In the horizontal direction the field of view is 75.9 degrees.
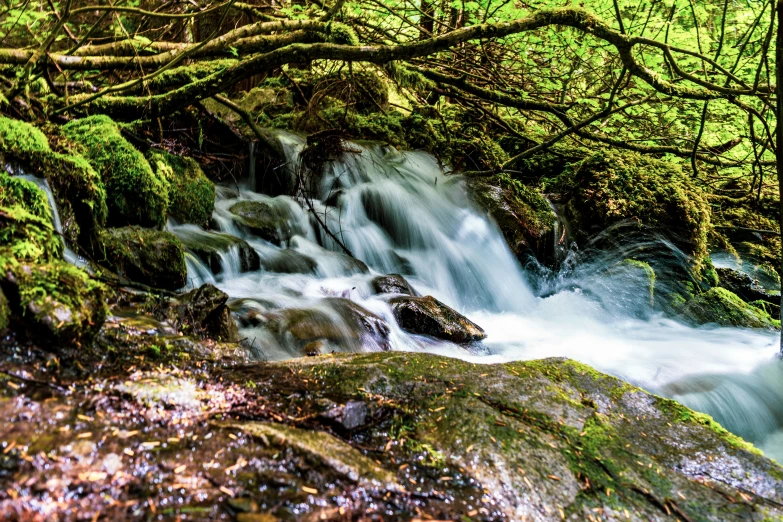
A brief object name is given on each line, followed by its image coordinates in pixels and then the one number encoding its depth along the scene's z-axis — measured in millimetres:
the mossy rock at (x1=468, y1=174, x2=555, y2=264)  7695
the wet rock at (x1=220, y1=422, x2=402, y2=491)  1562
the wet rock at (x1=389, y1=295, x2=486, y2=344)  4961
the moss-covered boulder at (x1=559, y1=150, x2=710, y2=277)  7762
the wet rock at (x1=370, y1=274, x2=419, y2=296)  5773
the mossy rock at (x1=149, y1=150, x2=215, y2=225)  5410
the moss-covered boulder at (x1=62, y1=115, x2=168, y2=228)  4151
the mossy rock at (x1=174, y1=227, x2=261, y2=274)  4969
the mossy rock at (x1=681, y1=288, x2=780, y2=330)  6824
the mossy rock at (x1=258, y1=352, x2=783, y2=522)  1739
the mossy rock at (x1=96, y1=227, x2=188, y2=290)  3752
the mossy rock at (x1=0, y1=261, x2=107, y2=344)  1847
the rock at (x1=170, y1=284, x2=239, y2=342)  3014
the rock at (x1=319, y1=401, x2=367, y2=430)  1900
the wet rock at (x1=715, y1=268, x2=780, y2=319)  7652
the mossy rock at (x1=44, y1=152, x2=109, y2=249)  3314
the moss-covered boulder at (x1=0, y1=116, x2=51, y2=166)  3076
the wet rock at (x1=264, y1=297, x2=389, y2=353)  4150
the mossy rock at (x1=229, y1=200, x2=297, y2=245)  6258
